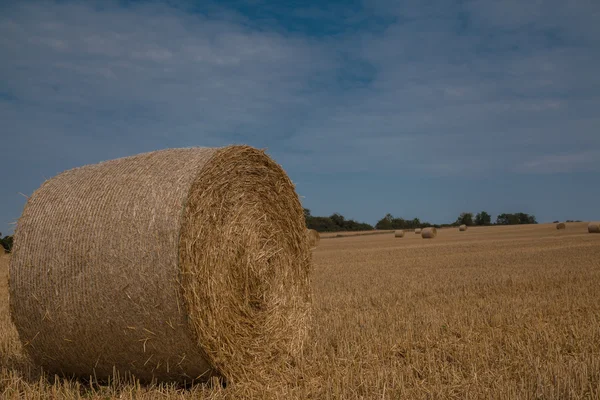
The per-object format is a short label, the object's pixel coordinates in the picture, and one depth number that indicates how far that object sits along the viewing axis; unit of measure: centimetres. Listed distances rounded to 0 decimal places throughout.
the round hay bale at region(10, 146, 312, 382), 483
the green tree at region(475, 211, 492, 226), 7819
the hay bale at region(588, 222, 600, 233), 3170
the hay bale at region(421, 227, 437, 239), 3478
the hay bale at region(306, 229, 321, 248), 2597
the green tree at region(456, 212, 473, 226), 7694
